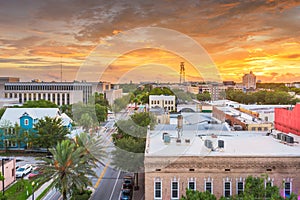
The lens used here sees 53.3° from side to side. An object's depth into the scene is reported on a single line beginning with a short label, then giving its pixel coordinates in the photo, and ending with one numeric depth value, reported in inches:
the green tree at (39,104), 2455.0
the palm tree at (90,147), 1012.5
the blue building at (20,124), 1679.4
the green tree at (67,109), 2699.3
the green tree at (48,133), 1578.5
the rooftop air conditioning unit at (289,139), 921.1
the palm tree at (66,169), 826.8
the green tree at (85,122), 2148.1
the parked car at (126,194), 1005.2
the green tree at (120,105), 3161.9
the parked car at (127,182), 1103.4
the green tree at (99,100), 2986.7
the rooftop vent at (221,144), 848.9
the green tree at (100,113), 2637.8
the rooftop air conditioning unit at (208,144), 848.3
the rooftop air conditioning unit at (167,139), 930.1
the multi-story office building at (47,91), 3686.0
